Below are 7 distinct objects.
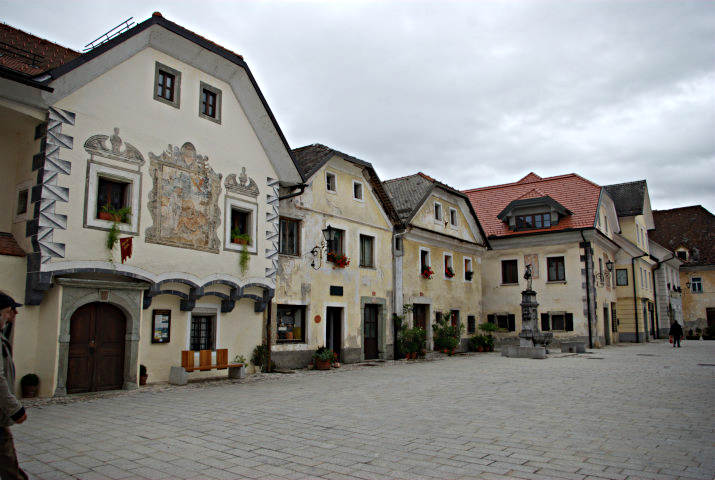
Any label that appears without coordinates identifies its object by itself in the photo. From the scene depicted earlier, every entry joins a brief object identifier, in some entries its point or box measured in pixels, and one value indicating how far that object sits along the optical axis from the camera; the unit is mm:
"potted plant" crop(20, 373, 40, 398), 11469
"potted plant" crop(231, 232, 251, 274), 16328
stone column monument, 23984
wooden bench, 14133
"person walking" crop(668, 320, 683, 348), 30438
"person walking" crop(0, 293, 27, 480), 4375
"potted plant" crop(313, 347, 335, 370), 18453
